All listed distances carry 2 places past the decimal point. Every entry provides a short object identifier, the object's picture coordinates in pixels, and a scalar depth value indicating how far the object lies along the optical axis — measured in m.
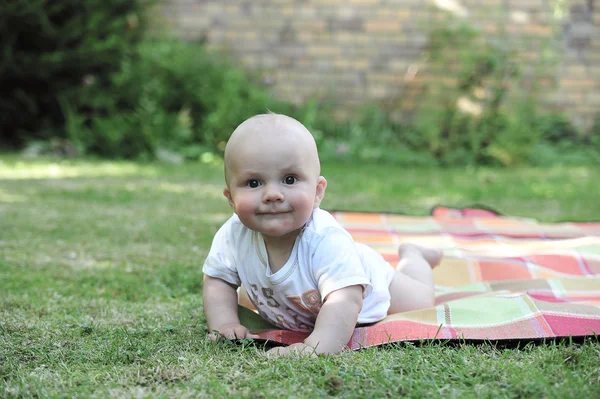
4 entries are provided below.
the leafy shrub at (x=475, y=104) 7.36
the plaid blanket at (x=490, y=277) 2.08
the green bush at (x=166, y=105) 7.15
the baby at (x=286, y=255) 2.01
